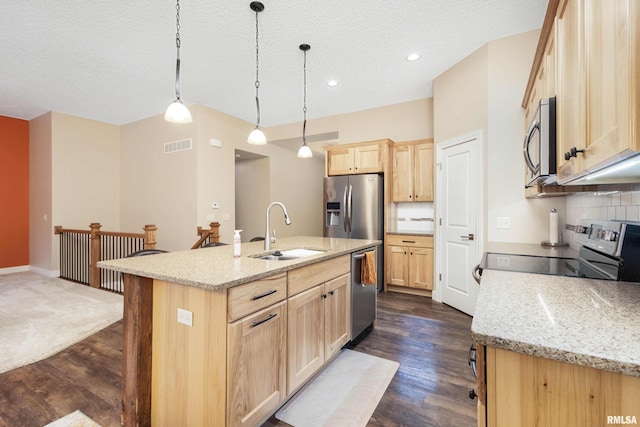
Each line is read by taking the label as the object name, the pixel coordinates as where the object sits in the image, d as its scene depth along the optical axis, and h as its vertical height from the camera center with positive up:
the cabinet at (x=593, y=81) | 0.72 +0.43
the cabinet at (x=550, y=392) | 0.64 -0.44
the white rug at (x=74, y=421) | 1.68 -1.24
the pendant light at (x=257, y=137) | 2.82 +0.76
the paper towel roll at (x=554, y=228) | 2.58 -0.15
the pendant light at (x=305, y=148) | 3.13 +0.75
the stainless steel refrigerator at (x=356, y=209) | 4.39 +0.06
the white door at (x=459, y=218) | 3.28 -0.07
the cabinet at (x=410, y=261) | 4.09 -0.73
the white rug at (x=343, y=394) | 1.74 -1.26
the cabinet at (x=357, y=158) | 4.50 +0.91
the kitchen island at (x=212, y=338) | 1.39 -0.68
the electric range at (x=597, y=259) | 1.24 -0.25
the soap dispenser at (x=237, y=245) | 2.02 -0.23
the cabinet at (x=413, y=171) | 4.28 +0.64
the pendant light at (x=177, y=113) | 2.21 +0.78
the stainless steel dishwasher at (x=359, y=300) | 2.60 -0.85
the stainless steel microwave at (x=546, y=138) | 1.43 +0.38
